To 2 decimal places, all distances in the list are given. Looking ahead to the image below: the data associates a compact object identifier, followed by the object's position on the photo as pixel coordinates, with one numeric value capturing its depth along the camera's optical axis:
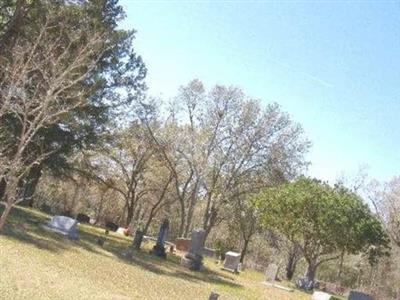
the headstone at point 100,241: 22.81
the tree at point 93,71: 22.69
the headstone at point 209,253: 43.55
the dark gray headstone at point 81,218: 40.63
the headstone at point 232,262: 30.08
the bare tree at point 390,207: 35.14
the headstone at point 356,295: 28.54
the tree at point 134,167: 45.75
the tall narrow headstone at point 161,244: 26.28
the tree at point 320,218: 31.88
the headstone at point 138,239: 25.79
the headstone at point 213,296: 13.32
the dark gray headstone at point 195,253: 24.45
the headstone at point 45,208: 39.42
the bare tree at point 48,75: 21.00
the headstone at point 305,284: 32.91
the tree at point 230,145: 41.16
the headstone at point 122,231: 36.97
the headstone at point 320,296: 24.76
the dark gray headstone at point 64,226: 21.70
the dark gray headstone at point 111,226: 42.08
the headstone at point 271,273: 29.56
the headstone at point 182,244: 35.31
